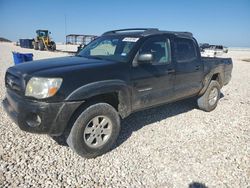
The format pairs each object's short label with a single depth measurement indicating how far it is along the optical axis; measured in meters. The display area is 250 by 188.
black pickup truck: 2.94
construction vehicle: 29.39
